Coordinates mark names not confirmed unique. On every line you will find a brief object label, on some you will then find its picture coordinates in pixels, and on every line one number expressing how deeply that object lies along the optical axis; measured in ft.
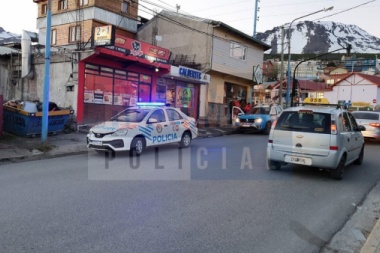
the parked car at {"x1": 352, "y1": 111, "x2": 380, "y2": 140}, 51.80
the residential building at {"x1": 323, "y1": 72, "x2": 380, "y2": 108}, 202.82
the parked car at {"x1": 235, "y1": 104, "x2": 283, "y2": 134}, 64.34
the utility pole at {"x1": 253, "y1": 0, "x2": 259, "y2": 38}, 123.24
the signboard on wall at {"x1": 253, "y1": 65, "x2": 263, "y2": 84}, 100.70
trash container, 44.57
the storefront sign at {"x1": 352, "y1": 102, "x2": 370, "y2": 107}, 166.81
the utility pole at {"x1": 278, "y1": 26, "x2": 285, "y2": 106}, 89.51
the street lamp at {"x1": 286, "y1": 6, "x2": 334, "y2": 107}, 79.35
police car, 33.99
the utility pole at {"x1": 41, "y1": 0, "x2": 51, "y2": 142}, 40.06
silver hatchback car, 25.80
